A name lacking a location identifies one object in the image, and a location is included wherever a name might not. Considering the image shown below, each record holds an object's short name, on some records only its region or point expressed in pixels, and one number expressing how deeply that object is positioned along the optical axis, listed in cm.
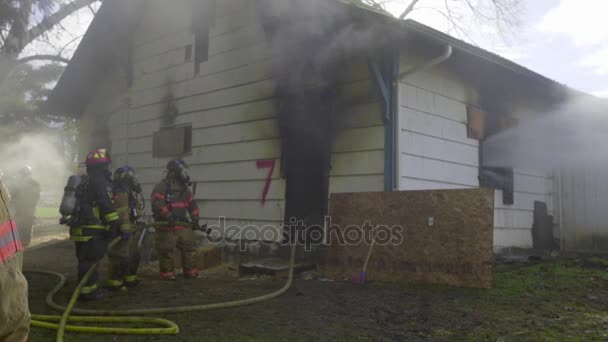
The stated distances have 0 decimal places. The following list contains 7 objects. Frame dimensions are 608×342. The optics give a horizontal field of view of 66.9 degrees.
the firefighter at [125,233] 598
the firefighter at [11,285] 151
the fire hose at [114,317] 373
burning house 669
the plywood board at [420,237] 536
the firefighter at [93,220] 546
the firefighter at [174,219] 680
